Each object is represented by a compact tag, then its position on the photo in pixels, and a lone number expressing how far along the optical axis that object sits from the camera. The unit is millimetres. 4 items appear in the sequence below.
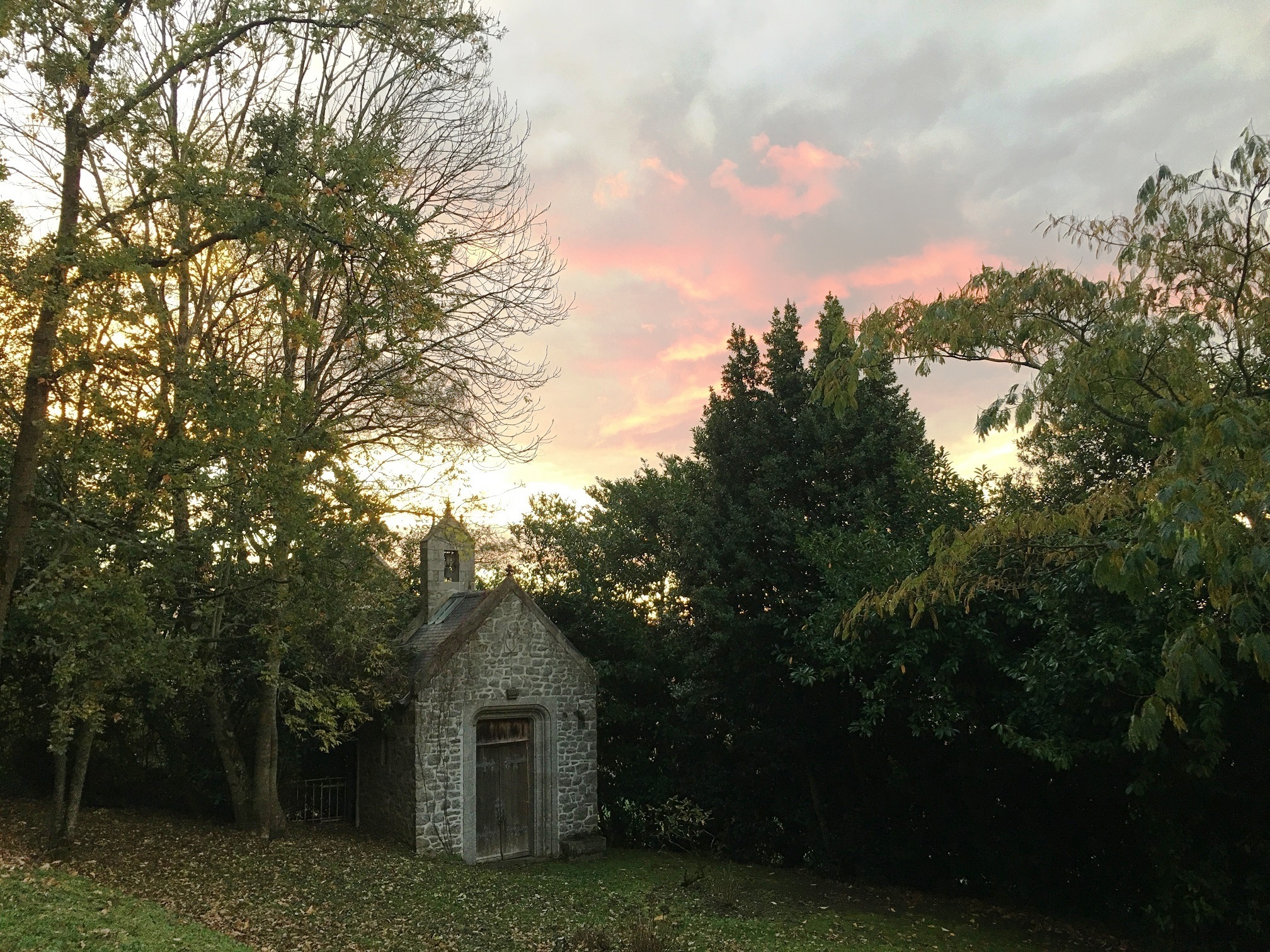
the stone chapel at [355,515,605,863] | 14516
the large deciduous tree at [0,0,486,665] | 7371
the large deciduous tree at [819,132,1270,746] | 4160
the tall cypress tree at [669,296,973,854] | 14523
